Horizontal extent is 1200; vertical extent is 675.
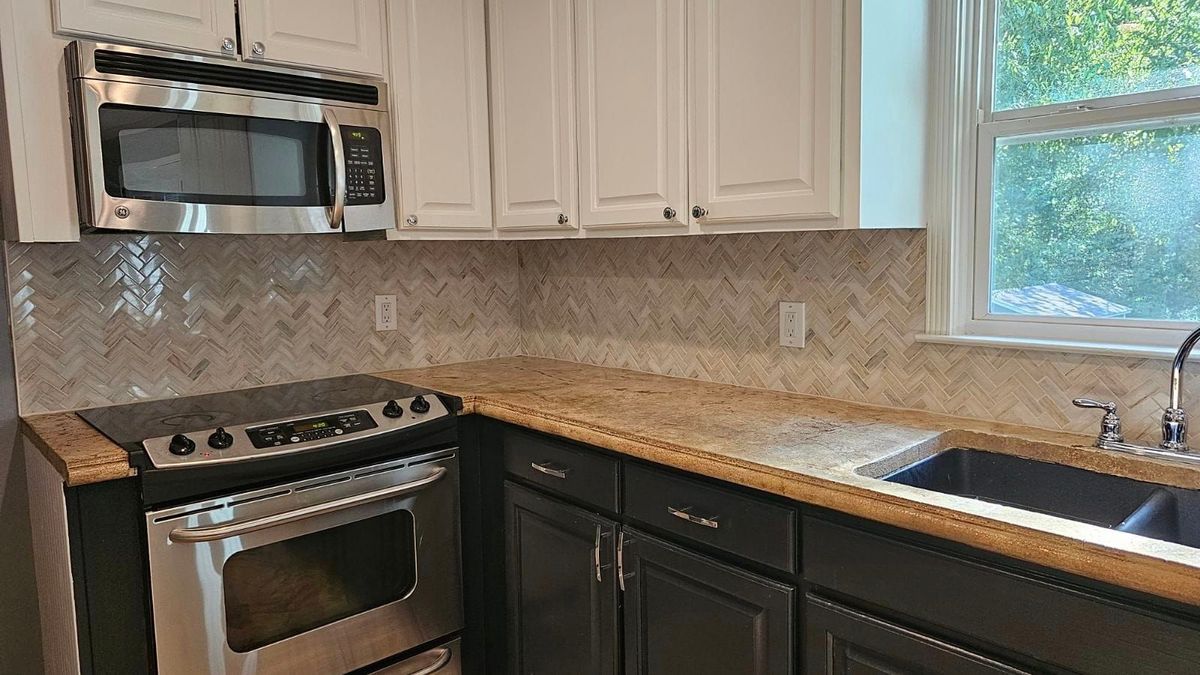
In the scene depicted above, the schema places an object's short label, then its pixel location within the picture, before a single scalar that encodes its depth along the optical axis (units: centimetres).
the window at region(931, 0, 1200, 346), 155
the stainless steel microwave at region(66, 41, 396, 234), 178
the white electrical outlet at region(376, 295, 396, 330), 262
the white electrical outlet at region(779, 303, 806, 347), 210
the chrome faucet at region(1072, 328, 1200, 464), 142
